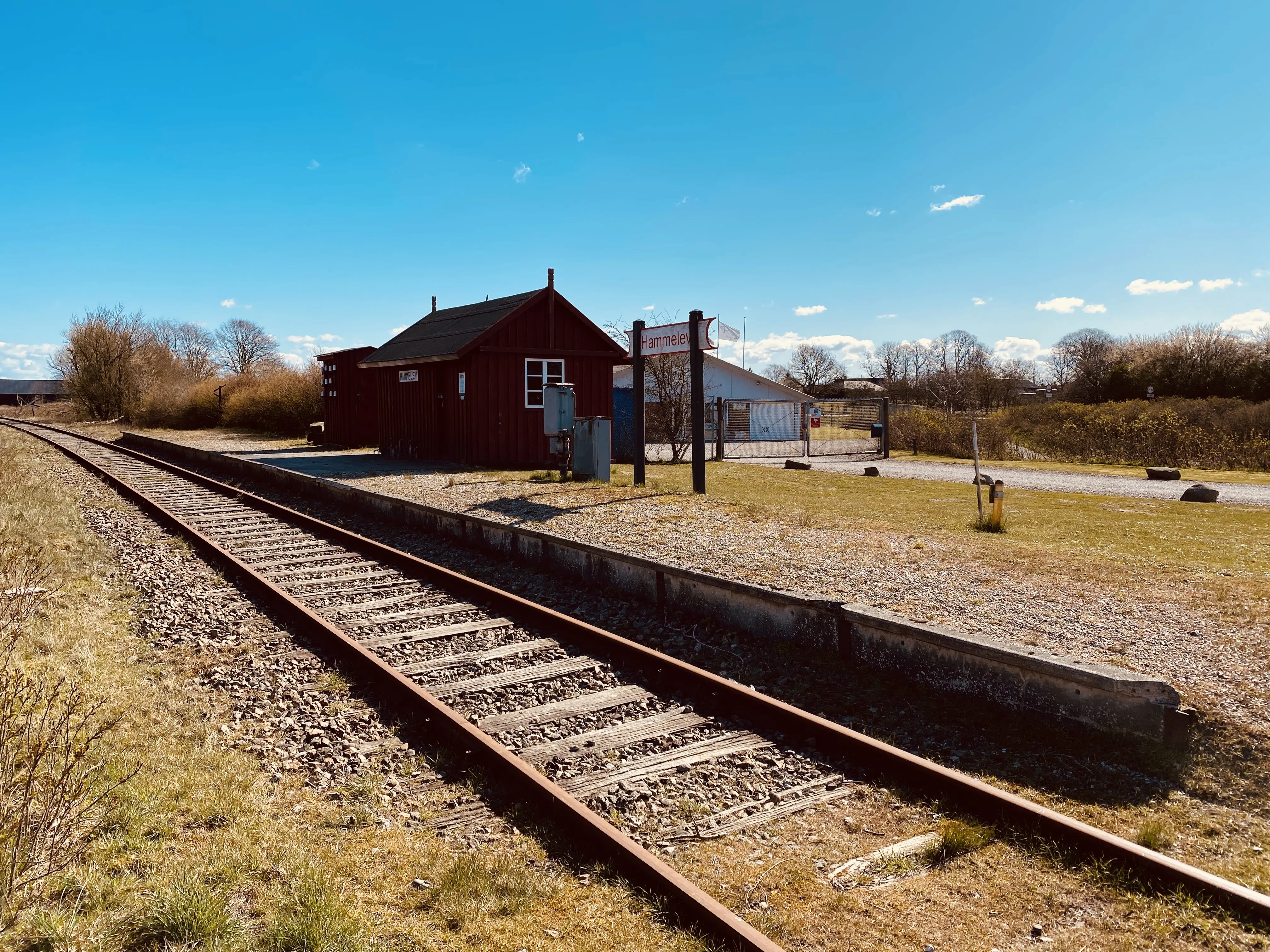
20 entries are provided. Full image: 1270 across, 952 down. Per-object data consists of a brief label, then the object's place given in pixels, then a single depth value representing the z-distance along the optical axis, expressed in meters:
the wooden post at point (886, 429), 27.94
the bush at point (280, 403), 34.25
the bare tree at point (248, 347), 88.06
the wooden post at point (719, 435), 25.22
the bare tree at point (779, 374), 80.94
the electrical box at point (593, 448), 15.93
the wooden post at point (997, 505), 10.58
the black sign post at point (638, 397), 14.76
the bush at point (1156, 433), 23.52
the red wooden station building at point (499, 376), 19.45
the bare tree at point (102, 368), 46.69
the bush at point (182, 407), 44.12
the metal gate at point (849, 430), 29.44
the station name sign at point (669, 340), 13.40
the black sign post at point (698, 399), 13.43
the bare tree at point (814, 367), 86.06
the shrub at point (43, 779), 2.82
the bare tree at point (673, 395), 24.56
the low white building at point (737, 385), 43.75
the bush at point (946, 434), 27.97
